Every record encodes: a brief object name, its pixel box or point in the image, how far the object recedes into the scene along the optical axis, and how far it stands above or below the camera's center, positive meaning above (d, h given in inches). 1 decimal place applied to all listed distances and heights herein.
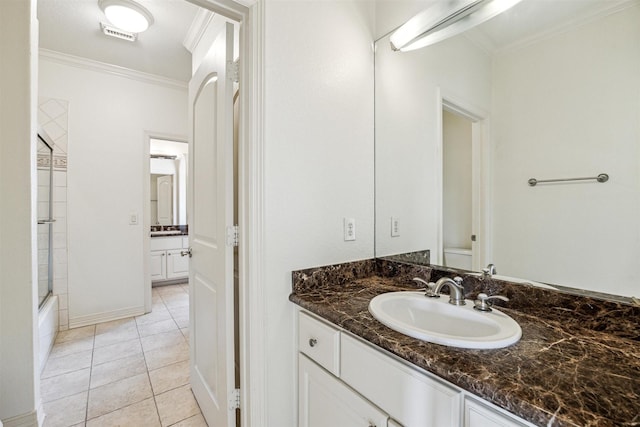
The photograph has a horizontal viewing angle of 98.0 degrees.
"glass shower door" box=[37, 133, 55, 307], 91.4 -1.7
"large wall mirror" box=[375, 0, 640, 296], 33.5 +10.5
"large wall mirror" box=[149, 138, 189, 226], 193.5 +20.8
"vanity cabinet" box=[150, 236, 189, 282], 163.9 -27.5
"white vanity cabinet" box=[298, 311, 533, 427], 24.6 -19.2
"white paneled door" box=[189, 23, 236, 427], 48.6 -4.5
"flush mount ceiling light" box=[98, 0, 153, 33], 75.9 +56.4
